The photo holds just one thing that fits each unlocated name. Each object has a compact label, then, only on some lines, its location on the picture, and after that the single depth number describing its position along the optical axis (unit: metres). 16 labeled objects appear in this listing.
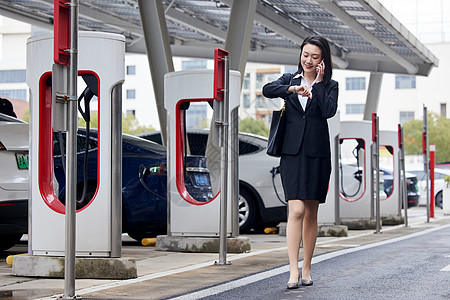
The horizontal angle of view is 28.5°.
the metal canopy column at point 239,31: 18.27
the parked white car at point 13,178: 8.38
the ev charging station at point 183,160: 10.15
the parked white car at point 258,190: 13.54
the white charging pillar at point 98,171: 7.27
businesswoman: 6.32
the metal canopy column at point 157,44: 17.81
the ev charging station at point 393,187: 18.45
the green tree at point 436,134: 64.06
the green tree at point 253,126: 85.62
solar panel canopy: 21.02
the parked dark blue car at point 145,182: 10.24
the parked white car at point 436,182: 30.12
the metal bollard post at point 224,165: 8.52
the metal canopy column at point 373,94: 32.03
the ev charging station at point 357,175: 16.78
